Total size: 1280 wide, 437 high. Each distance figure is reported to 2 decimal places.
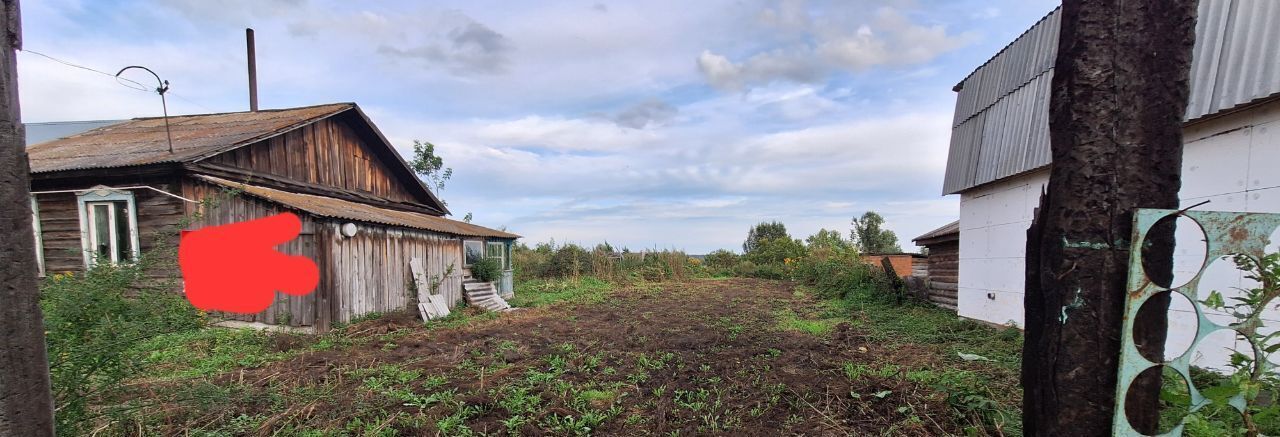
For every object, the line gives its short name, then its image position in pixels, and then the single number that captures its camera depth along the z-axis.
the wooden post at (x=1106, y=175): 1.77
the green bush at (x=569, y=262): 18.62
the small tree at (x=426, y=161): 18.81
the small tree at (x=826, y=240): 25.99
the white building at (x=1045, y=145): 3.78
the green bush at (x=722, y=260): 25.75
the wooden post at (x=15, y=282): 1.59
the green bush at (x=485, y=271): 12.44
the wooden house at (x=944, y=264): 9.23
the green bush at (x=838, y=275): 11.63
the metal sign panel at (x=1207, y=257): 1.70
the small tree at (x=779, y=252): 24.64
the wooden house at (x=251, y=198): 7.36
